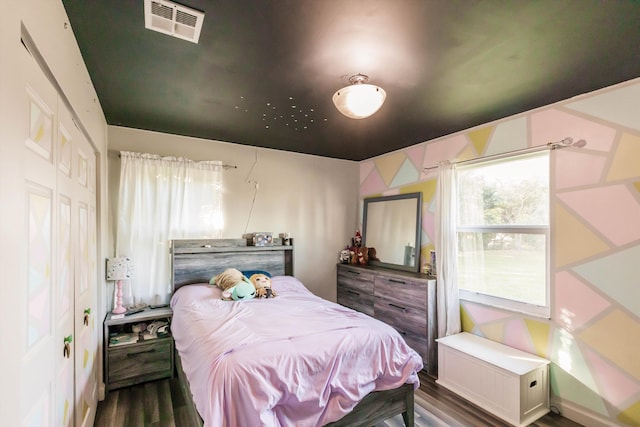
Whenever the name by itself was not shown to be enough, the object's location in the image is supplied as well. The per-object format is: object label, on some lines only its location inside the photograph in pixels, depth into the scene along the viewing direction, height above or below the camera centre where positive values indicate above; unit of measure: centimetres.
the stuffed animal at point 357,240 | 446 -37
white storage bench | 229 -133
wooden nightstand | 267 -128
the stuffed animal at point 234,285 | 288 -72
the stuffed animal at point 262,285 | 302 -74
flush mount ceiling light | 190 +76
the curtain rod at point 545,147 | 234 +58
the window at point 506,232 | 260 -15
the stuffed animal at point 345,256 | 440 -60
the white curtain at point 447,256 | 307 -42
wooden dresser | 312 -100
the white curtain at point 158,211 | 306 +3
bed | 160 -91
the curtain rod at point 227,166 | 362 +59
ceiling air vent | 139 +96
